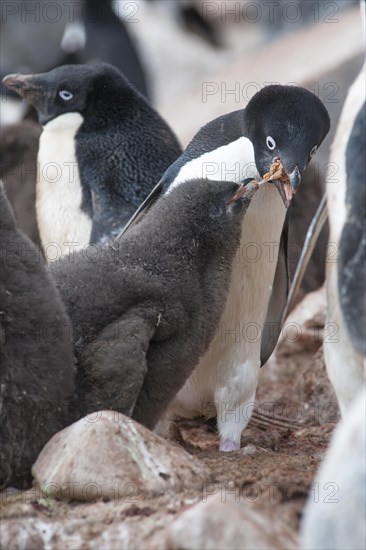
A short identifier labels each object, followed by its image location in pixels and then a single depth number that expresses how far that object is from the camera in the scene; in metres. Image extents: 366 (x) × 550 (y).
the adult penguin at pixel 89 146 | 9.92
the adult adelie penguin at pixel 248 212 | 7.79
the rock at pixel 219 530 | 4.92
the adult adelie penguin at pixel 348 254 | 5.76
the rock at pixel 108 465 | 5.80
